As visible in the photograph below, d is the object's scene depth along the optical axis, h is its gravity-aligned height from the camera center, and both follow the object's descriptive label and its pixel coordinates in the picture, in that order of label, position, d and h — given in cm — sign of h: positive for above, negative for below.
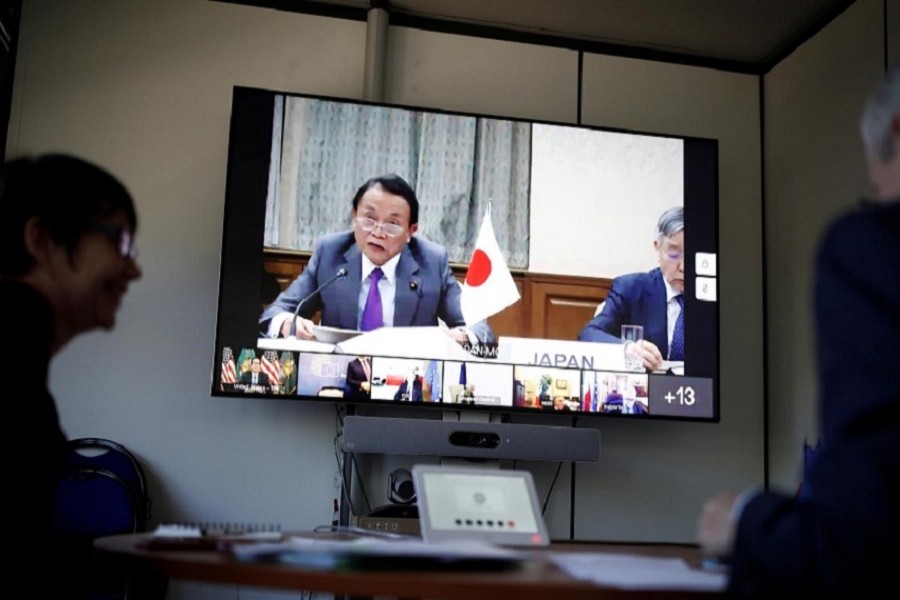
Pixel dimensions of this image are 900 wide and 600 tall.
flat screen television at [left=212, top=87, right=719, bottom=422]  334 +67
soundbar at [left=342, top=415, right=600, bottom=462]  318 -6
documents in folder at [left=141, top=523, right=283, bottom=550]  121 -17
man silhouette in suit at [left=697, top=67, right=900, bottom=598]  75 -2
